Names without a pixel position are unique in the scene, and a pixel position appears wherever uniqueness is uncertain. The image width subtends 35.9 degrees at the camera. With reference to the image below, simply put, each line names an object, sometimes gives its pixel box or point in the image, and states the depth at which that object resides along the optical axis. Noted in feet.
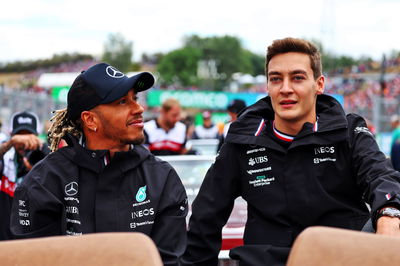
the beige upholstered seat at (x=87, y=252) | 5.55
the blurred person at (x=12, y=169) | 17.62
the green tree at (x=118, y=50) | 322.75
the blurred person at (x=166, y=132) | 28.78
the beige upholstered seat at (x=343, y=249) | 5.33
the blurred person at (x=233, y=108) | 30.76
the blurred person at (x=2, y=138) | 21.26
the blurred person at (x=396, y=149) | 34.80
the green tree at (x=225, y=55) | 361.30
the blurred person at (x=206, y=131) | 47.78
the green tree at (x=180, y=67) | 339.36
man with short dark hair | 9.57
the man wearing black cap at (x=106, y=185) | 9.27
